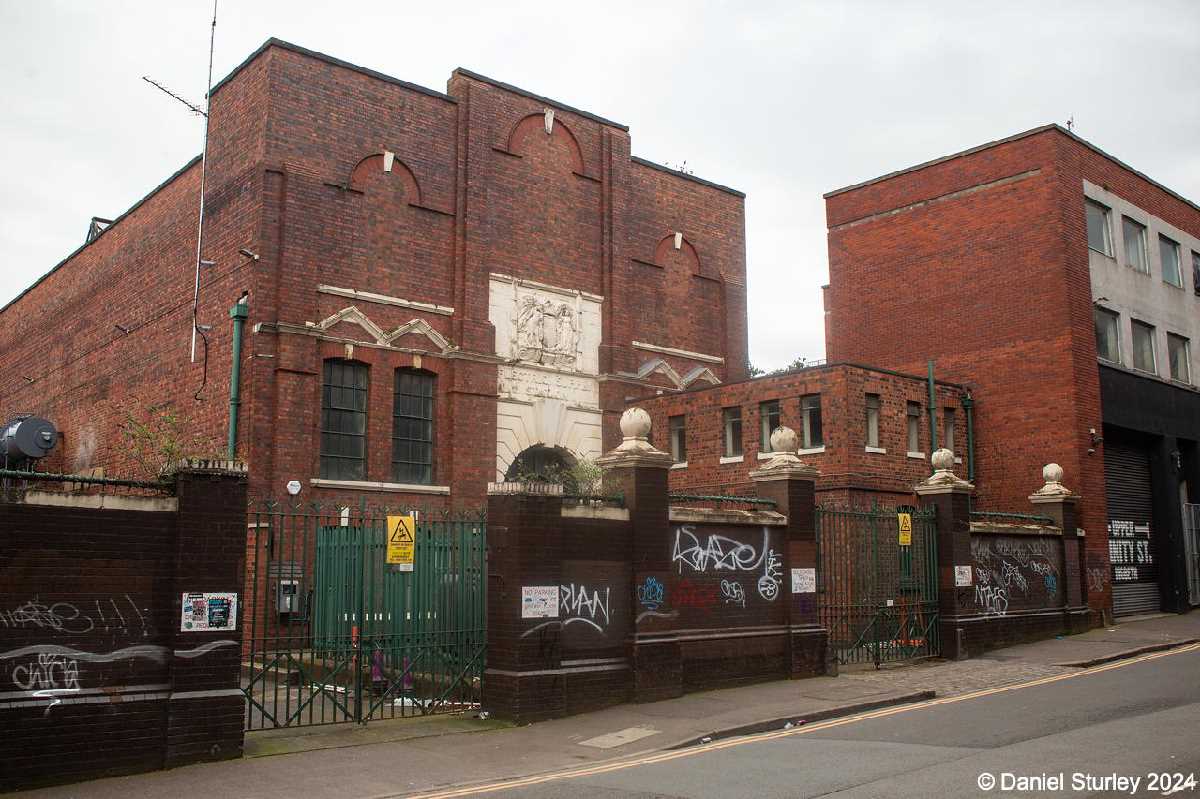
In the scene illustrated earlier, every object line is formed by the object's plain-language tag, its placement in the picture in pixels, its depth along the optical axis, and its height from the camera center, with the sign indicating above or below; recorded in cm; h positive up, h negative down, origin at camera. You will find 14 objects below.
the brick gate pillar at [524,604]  1277 -59
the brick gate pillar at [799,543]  1634 +17
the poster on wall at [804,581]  1639 -42
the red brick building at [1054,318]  2631 +634
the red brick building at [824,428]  2383 +302
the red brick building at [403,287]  2219 +635
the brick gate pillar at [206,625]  1034 -68
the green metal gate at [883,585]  1792 -53
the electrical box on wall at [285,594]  1800 -65
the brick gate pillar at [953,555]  1912 -2
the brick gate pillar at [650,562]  1415 -10
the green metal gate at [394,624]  1255 -83
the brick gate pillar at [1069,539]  2281 +32
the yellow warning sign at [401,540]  1250 +18
